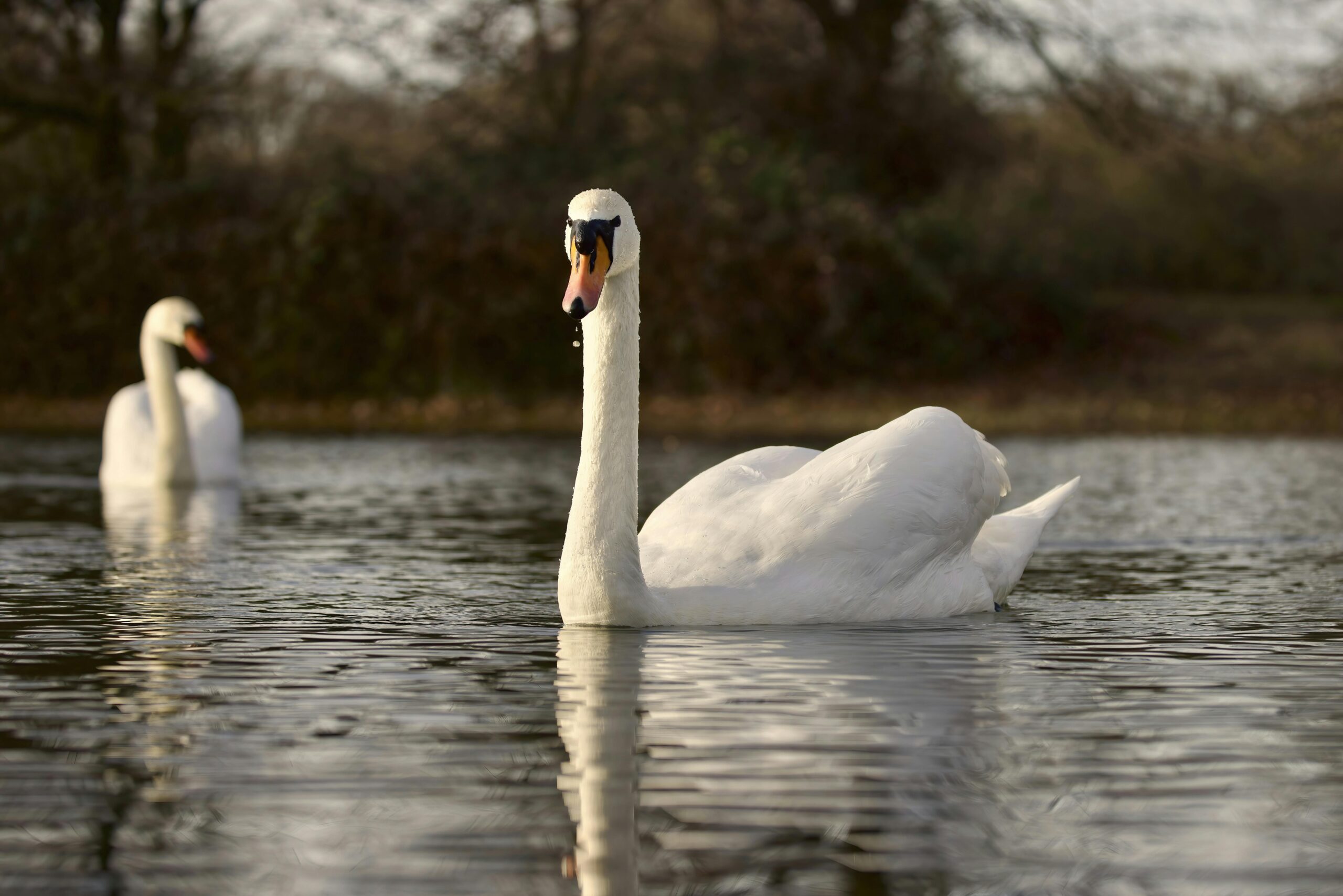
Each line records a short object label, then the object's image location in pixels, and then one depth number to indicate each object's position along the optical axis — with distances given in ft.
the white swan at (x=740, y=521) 23.43
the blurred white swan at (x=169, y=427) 49.80
